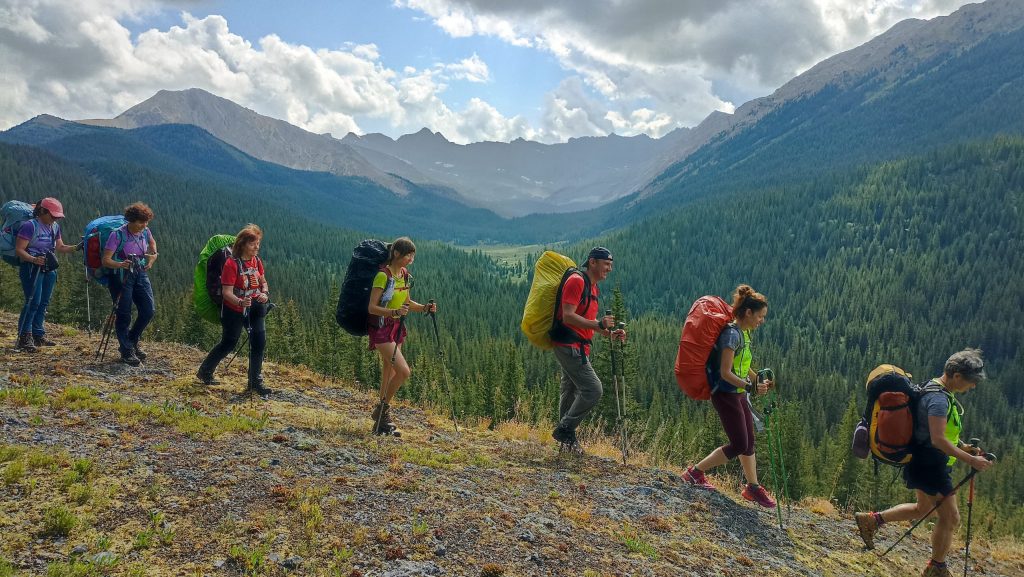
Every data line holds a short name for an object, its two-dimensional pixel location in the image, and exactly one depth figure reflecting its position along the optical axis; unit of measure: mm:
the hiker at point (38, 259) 10078
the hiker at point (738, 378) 7531
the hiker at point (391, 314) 8219
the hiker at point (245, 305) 9031
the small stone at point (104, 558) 4008
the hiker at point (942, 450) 6398
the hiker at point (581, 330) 8078
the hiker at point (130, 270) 9812
